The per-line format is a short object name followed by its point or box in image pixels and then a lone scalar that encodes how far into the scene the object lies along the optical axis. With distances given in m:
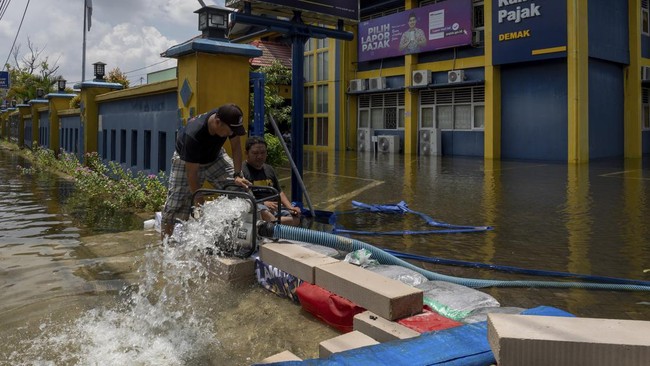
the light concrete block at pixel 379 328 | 2.94
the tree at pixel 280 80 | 21.48
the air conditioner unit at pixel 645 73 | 20.59
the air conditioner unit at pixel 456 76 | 21.53
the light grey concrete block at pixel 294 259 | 3.94
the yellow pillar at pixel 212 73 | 7.02
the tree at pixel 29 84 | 35.59
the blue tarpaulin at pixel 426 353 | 2.43
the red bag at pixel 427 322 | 3.02
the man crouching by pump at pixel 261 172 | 5.71
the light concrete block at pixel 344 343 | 2.83
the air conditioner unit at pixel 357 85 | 26.30
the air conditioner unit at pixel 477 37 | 21.41
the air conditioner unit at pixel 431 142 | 23.02
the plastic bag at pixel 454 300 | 3.41
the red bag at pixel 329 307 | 3.51
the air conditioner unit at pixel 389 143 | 24.42
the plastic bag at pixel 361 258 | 4.17
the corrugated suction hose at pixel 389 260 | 4.19
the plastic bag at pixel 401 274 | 3.95
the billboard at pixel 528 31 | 18.17
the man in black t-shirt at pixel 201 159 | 4.89
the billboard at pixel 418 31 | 21.56
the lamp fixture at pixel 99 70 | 14.62
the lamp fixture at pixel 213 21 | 7.34
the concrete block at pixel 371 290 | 3.15
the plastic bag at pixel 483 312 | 3.22
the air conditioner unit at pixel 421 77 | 22.83
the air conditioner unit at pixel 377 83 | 25.23
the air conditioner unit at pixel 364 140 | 26.53
